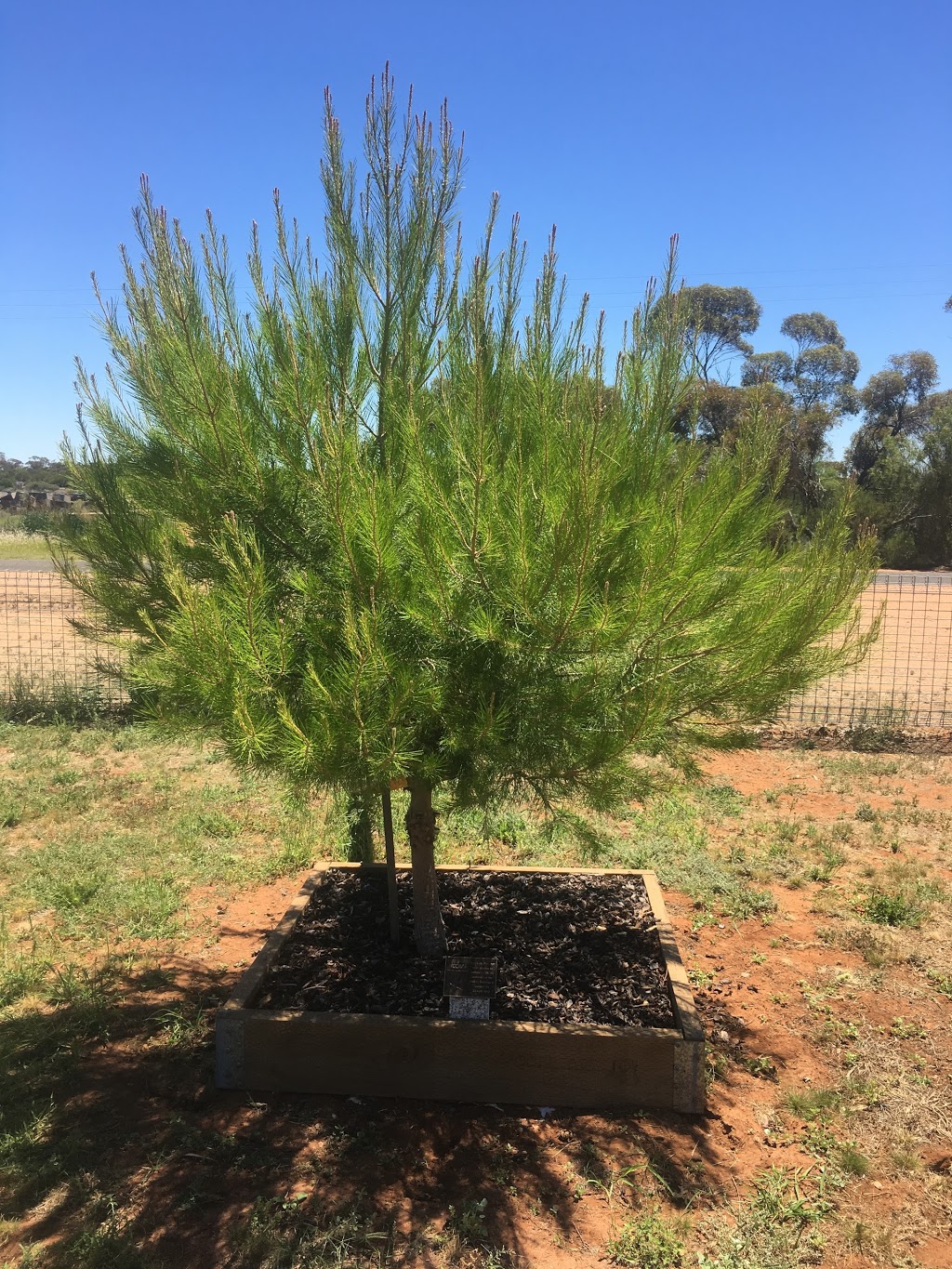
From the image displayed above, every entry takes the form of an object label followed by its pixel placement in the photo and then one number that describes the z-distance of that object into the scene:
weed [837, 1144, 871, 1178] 2.56
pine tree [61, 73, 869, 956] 2.05
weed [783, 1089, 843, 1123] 2.85
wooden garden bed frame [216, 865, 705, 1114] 2.81
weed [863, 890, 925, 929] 4.23
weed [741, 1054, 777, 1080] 3.08
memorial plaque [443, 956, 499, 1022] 2.88
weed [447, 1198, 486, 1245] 2.29
